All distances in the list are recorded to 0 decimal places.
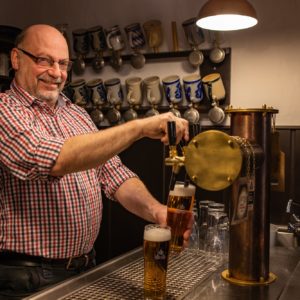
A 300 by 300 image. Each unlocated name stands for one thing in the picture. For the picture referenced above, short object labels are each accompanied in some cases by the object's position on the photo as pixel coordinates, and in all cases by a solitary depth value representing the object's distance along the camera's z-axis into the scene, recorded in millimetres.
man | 1251
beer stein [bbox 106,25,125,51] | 3291
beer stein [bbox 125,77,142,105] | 3201
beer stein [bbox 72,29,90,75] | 3412
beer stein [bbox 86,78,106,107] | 3332
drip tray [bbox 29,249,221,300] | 1109
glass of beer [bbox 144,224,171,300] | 1100
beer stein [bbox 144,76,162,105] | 3141
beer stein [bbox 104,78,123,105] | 3292
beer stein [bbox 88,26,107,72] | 3361
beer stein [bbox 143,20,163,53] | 3168
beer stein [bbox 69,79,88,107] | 3410
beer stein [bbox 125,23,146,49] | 3230
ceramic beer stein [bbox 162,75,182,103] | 3068
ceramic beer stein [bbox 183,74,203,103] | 3021
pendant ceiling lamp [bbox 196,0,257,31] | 1975
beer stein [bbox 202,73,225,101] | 2959
